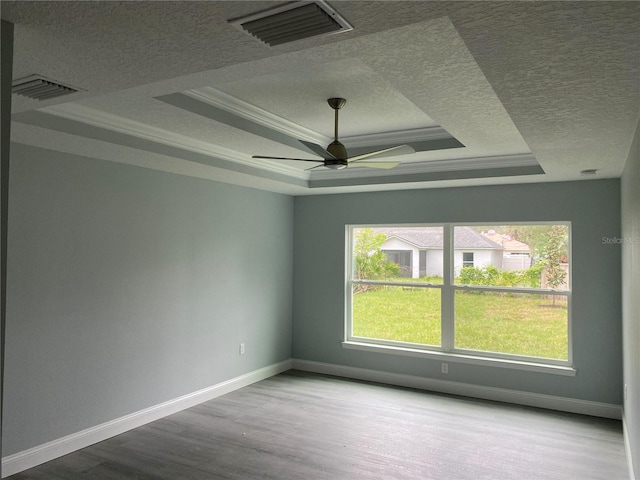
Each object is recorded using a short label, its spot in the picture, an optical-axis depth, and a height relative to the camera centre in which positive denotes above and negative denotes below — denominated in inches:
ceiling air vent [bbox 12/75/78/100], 83.4 +30.0
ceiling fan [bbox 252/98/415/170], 137.3 +30.7
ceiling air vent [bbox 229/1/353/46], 57.0 +28.9
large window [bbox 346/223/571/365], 194.1 -12.3
